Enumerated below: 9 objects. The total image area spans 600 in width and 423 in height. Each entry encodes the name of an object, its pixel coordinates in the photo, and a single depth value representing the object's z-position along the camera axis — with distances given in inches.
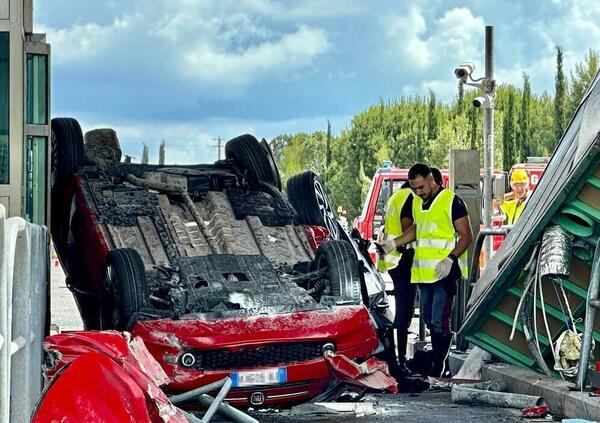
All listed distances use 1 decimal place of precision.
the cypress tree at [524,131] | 2210.9
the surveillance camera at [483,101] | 757.9
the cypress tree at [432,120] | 2385.6
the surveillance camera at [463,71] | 744.3
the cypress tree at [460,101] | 2385.6
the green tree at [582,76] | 2000.5
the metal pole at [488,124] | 732.0
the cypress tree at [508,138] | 2204.7
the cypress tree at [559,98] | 2046.0
